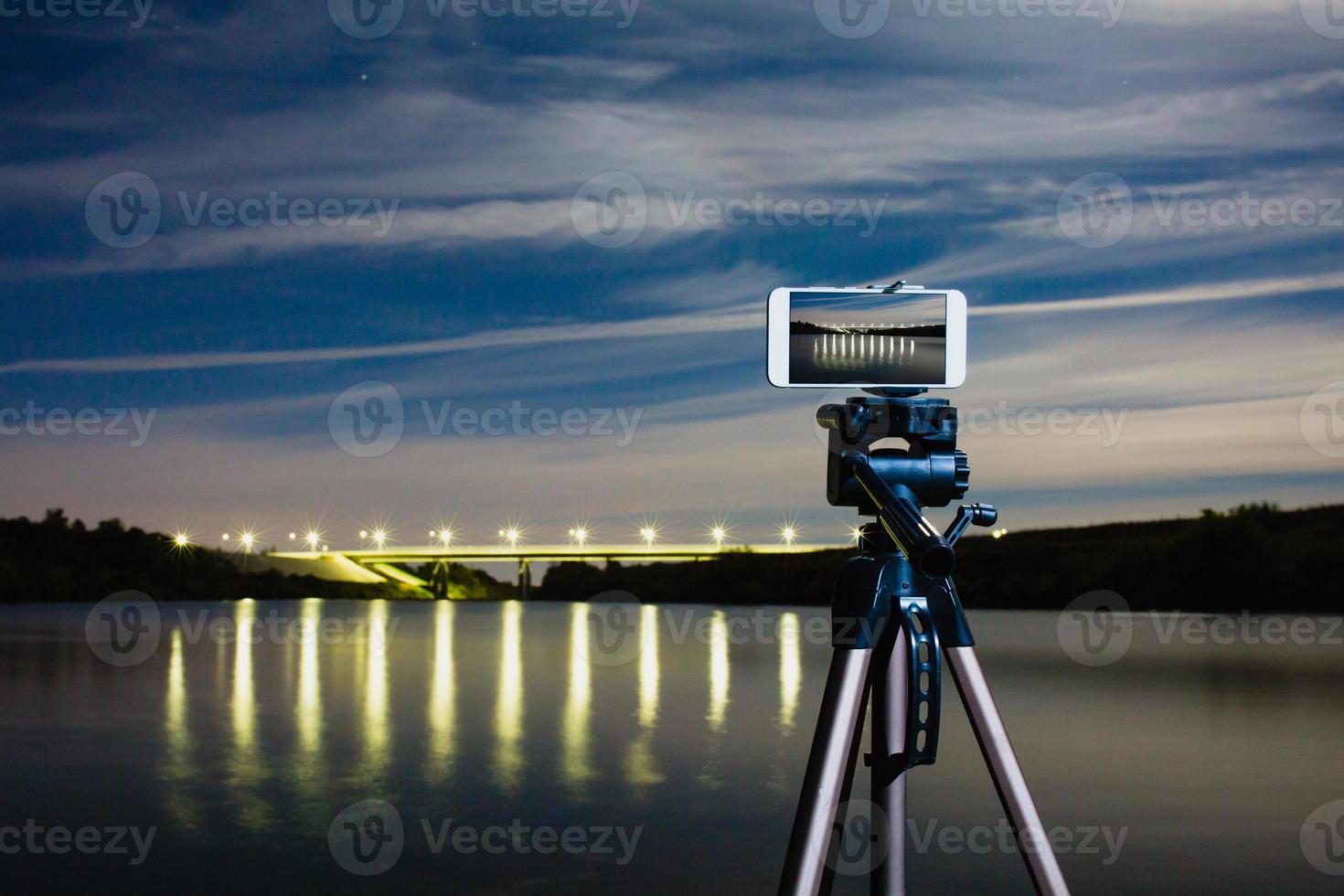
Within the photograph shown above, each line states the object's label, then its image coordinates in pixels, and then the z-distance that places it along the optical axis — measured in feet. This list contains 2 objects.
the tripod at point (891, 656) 8.54
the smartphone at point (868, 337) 8.93
